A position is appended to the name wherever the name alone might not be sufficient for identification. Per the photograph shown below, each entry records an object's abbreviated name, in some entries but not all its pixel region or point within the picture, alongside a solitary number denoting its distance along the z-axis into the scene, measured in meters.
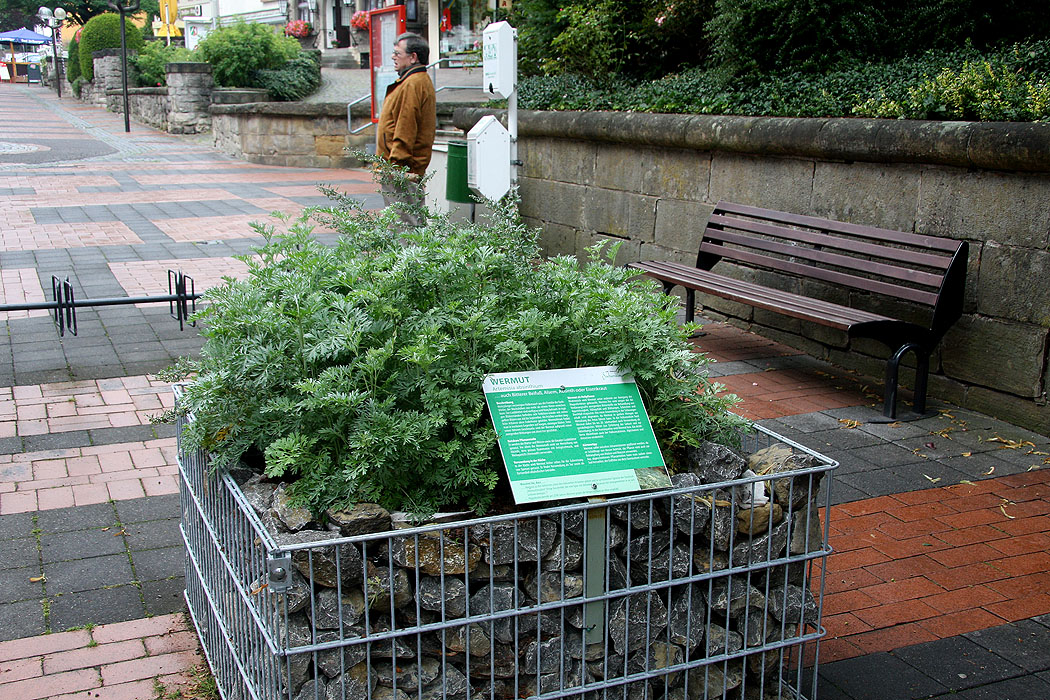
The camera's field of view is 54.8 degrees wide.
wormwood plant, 2.28
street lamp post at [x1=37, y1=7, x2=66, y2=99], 42.53
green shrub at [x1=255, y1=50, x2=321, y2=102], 21.77
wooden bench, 5.27
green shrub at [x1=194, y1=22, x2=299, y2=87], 21.83
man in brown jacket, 8.50
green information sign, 2.27
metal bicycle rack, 6.45
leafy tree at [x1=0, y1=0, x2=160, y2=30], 54.41
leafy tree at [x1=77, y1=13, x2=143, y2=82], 35.41
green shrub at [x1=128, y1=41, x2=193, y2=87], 28.97
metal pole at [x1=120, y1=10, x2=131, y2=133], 25.17
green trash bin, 10.46
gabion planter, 2.11
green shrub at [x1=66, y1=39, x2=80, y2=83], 39.72
